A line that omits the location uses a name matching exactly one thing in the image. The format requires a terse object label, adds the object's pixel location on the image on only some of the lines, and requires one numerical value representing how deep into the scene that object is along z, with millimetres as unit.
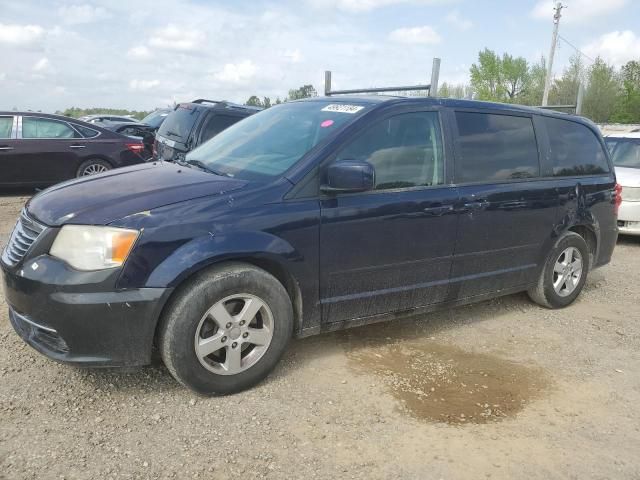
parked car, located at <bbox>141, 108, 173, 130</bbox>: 17281
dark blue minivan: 2955
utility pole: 29781
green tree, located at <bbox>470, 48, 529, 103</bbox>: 52844
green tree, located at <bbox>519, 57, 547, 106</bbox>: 49916
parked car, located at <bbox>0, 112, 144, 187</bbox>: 9320
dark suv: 7980
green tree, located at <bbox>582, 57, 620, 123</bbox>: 46616
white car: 8219
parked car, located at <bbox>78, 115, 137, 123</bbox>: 22306
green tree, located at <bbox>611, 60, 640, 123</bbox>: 46562
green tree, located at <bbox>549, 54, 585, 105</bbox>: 46031
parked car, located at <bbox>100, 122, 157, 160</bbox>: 10844
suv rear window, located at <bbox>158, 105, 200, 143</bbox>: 8156
